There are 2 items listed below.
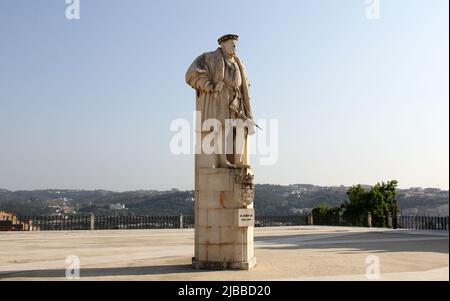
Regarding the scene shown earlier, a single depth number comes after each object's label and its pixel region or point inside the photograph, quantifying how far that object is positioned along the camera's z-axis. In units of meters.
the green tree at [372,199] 47.69
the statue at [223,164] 10.84
